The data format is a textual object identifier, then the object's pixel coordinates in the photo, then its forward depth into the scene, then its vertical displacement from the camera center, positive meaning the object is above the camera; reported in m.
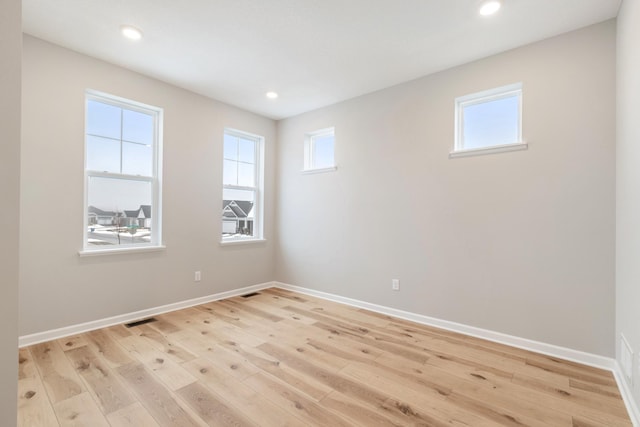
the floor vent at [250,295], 4.19 -1.20
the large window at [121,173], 3.04 +0.41
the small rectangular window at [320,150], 4.23 +0.93
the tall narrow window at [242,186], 4.27 +0.38
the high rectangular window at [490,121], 2.75 +0.93
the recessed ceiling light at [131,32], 2.46 +1.53
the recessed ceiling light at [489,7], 2.14 +1.54
